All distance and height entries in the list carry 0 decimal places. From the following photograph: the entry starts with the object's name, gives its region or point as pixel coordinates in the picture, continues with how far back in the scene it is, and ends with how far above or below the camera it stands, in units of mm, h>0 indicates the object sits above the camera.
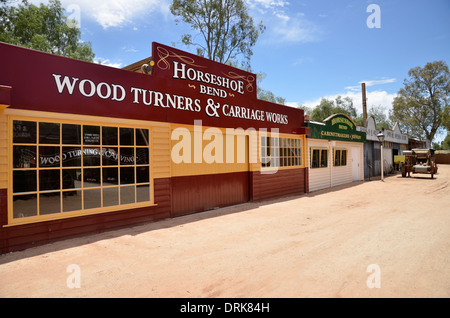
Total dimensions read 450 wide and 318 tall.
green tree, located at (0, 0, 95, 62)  24077 +13540
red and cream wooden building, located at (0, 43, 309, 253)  5008 +502
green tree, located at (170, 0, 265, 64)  23500 +12843
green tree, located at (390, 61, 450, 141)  43406 +10078
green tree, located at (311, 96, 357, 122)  43812 +8499
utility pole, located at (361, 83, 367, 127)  24331 +6207
